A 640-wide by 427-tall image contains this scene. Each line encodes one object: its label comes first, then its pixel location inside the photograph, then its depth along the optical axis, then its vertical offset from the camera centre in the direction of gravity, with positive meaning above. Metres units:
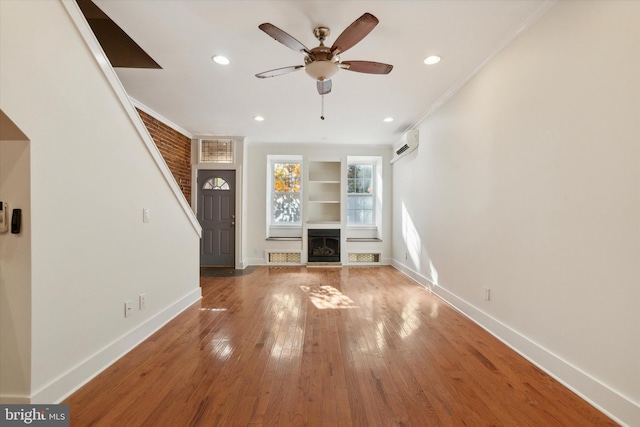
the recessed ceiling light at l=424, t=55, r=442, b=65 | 2.62 +1.51
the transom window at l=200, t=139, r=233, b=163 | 5.63 +1.25
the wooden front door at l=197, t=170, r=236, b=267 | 5.62 -0.11
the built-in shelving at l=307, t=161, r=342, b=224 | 6.36 +0.48
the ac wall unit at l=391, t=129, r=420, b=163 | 4.41 +1.19
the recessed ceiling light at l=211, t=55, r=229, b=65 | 2.63 +1.51
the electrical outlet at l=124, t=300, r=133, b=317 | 2.20 -0.82
